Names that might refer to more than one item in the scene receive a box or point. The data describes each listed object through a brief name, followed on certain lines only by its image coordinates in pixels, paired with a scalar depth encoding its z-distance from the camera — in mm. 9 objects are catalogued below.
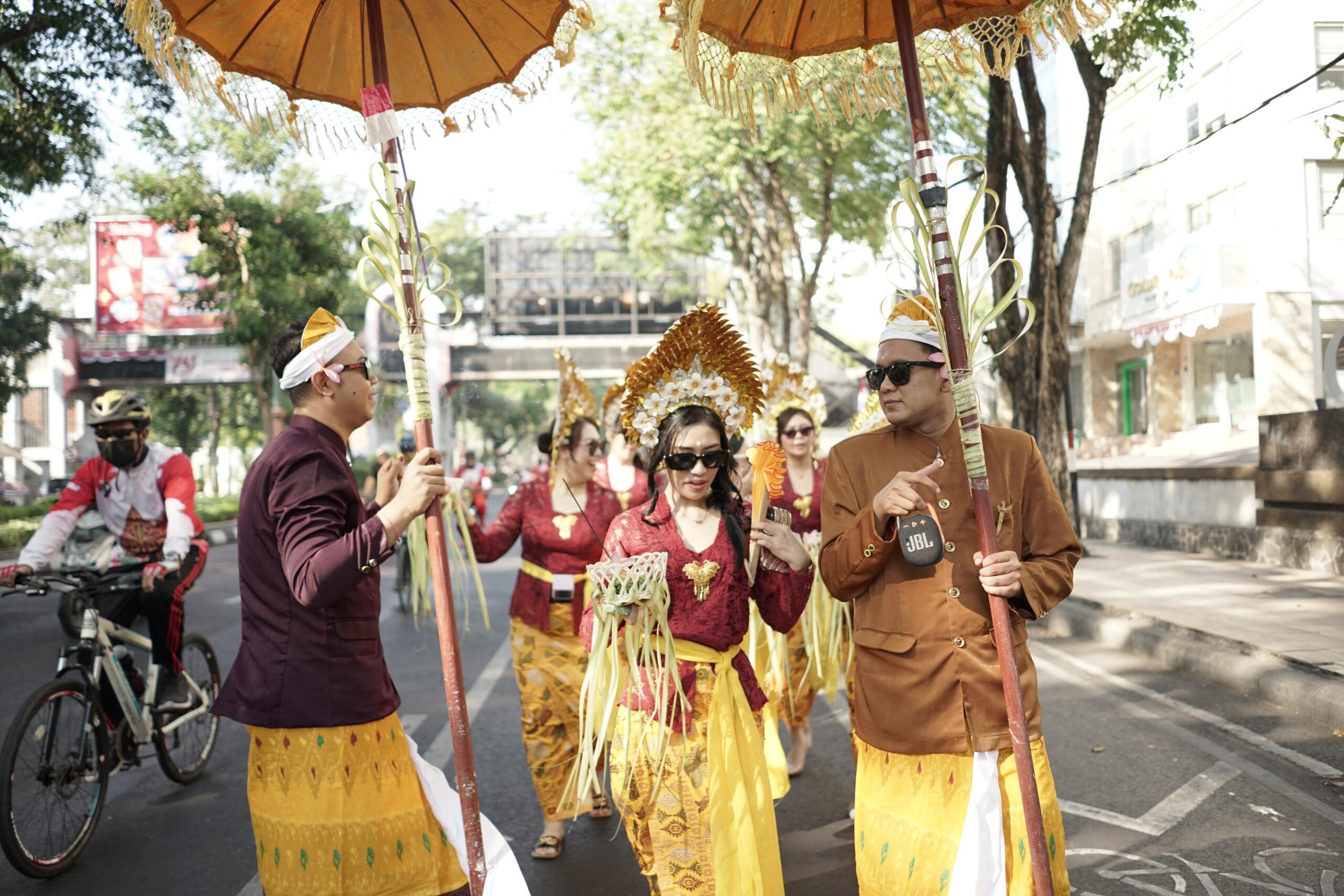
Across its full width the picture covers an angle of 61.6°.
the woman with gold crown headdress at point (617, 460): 6969
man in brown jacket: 2982
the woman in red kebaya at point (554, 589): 5273
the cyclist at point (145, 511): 5543
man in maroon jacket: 2930
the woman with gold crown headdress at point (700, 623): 3445
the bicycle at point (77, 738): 4465
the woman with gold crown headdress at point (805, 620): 5609
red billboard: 35156
